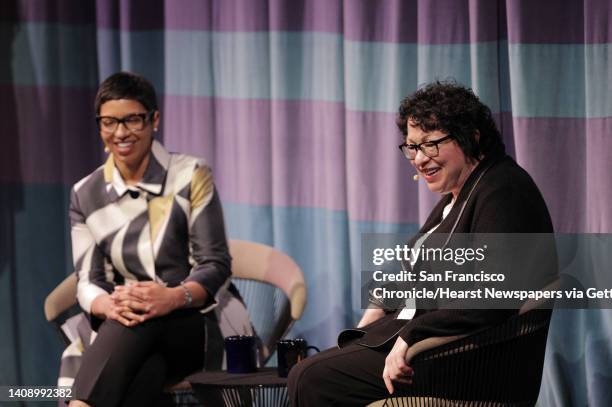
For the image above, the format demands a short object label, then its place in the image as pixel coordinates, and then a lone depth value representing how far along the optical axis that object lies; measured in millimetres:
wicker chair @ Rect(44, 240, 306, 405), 6285
